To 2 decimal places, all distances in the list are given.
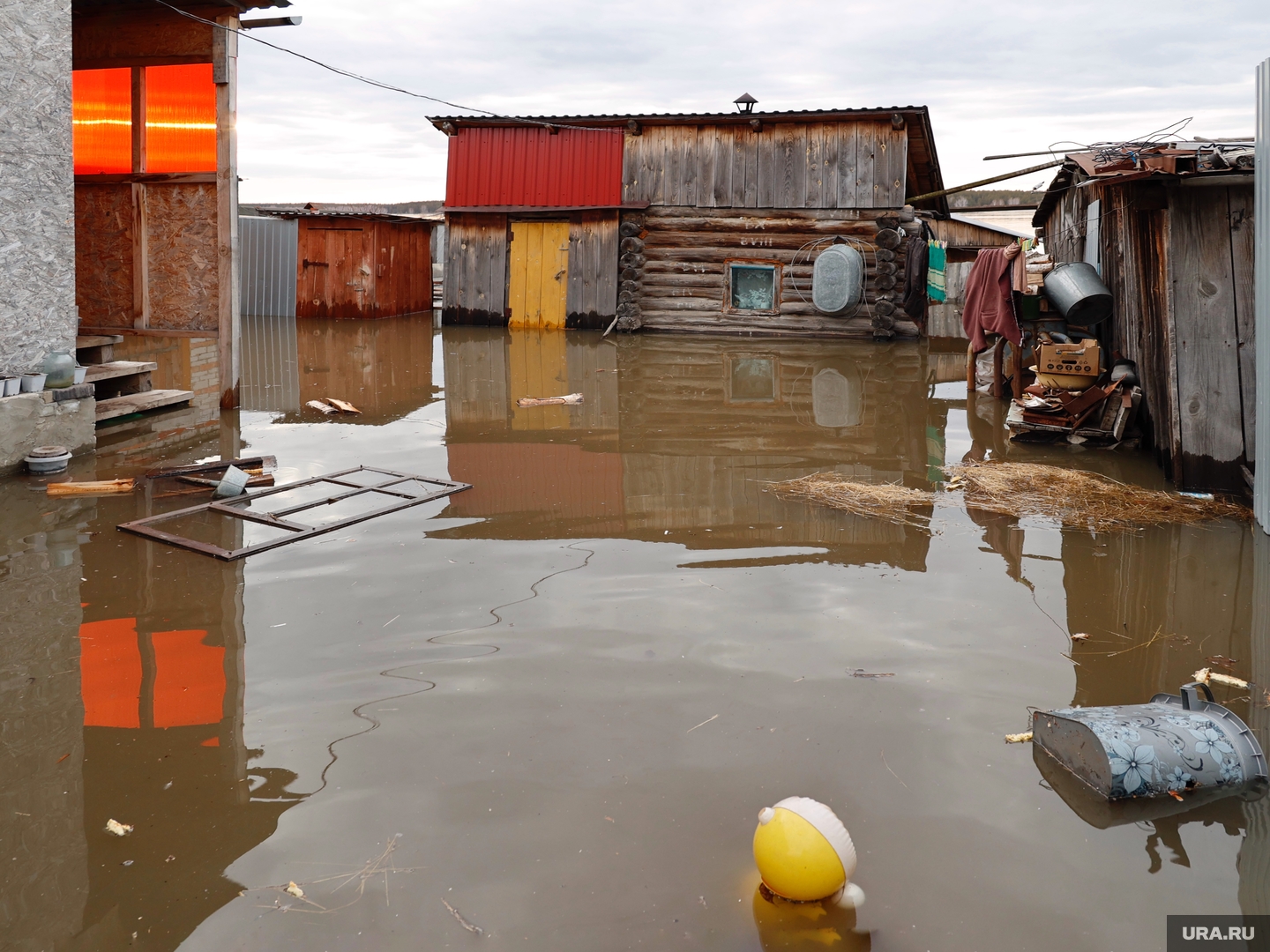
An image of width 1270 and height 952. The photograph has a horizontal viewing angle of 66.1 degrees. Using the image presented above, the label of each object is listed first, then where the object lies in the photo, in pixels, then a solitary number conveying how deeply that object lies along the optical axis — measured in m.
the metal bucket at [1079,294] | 9.48
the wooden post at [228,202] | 9.31
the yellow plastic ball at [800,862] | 2.56
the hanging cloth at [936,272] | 17.22
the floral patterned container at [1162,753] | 3.09
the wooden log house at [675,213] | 17.72
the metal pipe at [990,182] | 11.48
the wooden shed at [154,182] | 9.62
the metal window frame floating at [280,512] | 5.47
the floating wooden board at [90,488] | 6.57
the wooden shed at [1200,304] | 7.08
